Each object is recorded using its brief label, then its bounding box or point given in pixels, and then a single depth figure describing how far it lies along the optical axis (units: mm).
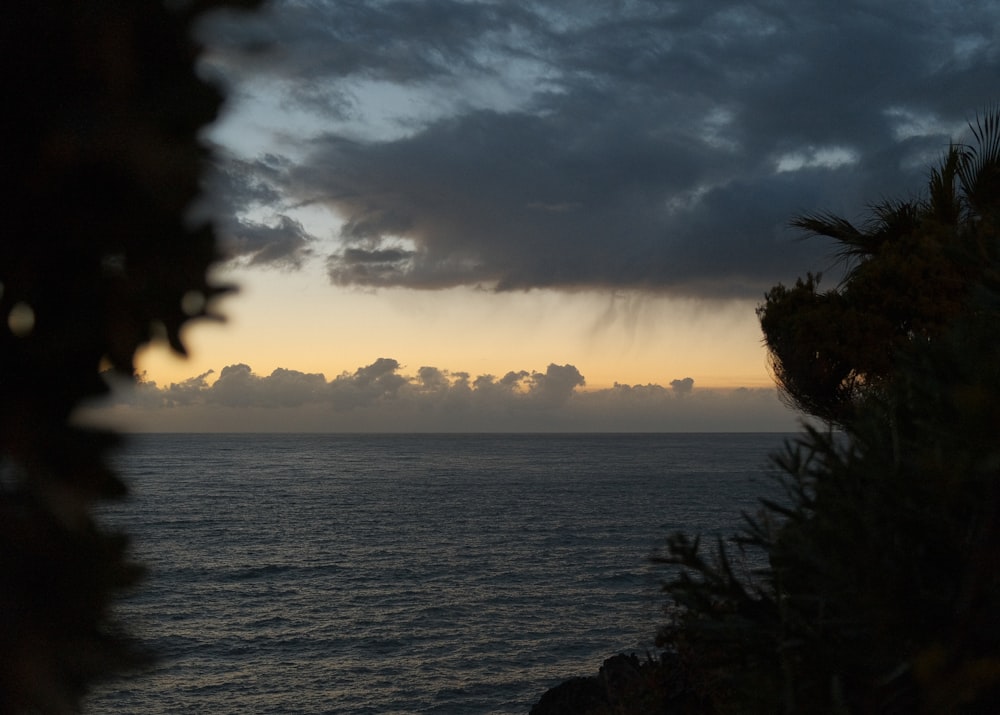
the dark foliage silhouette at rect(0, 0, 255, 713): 2170
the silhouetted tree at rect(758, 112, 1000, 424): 17234
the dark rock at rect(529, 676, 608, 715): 19938
